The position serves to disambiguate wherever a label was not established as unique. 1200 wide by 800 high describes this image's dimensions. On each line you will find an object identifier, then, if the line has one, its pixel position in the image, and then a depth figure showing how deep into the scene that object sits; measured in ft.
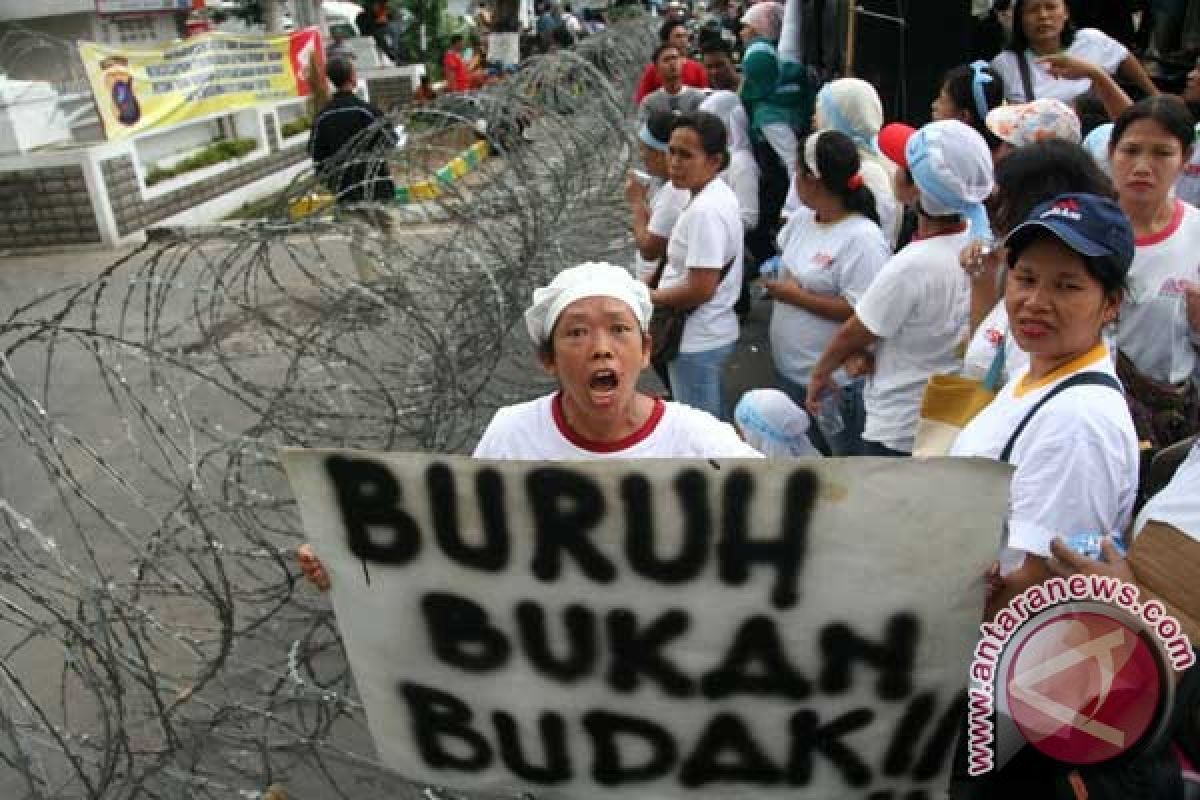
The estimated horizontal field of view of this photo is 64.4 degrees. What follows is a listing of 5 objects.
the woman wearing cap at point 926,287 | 9.53
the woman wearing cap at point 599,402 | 6.52
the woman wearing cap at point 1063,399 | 5.56
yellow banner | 33.22
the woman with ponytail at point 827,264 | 11.61
